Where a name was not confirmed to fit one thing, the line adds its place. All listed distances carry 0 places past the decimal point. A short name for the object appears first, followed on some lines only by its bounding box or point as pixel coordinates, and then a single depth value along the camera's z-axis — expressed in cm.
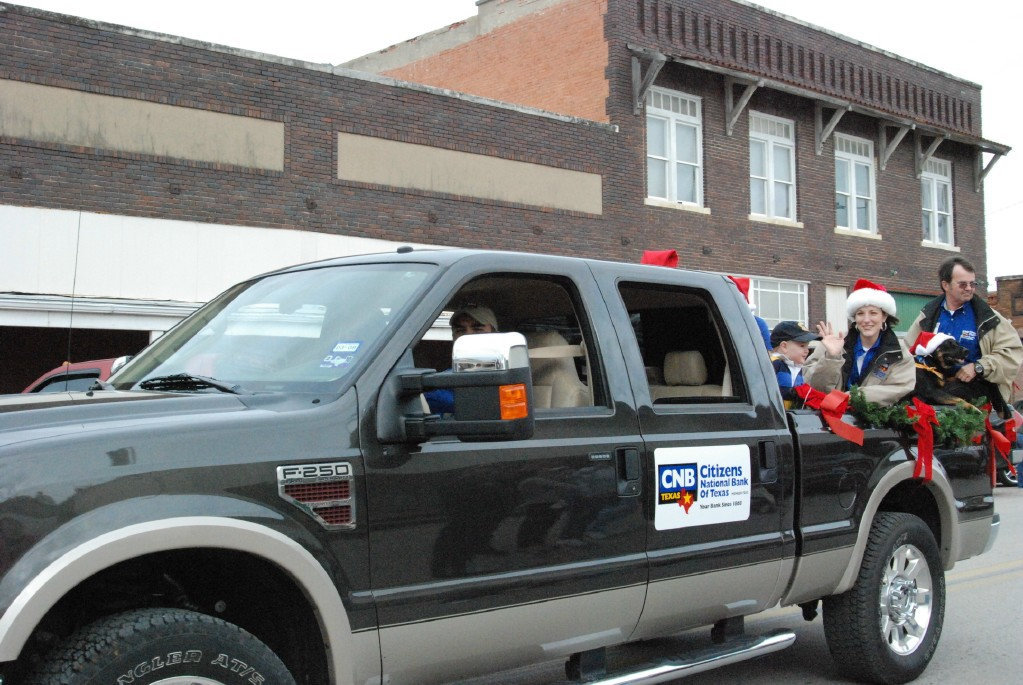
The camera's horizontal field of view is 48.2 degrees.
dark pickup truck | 307
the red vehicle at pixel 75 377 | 833
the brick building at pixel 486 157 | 1537
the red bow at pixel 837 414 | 541
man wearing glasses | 688
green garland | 565
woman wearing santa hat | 607
